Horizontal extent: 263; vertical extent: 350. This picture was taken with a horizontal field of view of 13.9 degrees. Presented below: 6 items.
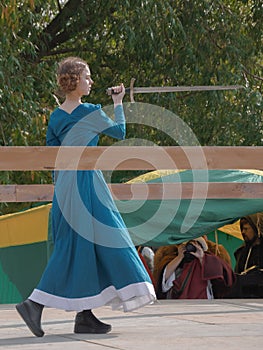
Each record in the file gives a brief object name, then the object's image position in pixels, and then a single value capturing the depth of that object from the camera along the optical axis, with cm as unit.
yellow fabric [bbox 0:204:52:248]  1261
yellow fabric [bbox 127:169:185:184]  1113
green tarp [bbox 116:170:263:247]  1059
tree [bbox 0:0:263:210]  1395
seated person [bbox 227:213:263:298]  1078
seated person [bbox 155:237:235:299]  999
